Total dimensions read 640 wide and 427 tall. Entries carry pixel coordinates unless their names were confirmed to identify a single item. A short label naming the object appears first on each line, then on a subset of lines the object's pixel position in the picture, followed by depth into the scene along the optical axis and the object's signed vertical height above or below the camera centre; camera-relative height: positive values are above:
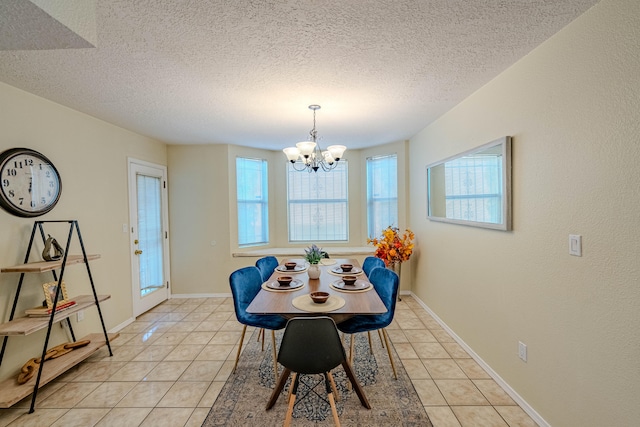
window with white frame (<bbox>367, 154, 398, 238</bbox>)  4.70 +0.25
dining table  1.91 -0.67
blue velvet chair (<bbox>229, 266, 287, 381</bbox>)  2.47 -0.85
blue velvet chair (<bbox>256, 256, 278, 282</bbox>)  3.44 -0.69
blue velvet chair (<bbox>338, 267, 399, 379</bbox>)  2.36 -0.95
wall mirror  2.17 +0.18
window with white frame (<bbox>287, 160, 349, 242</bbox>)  5.19 +0.09
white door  3.79 -0.31
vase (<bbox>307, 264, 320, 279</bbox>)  2.75 -0.60
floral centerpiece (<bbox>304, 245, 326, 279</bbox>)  2.75 -0.51
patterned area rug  1.92 -1.41
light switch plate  1.58 -0.22
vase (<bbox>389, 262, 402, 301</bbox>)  4.26 -0.90
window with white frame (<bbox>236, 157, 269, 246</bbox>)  4.79 +0.16
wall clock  2.24 +0.26
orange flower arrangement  4.06 -0.56
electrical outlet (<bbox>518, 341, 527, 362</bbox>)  2.00 -1.02
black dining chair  1.71 -0.84
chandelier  2.56 +0.55
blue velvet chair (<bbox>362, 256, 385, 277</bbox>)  3.22 -0.64
